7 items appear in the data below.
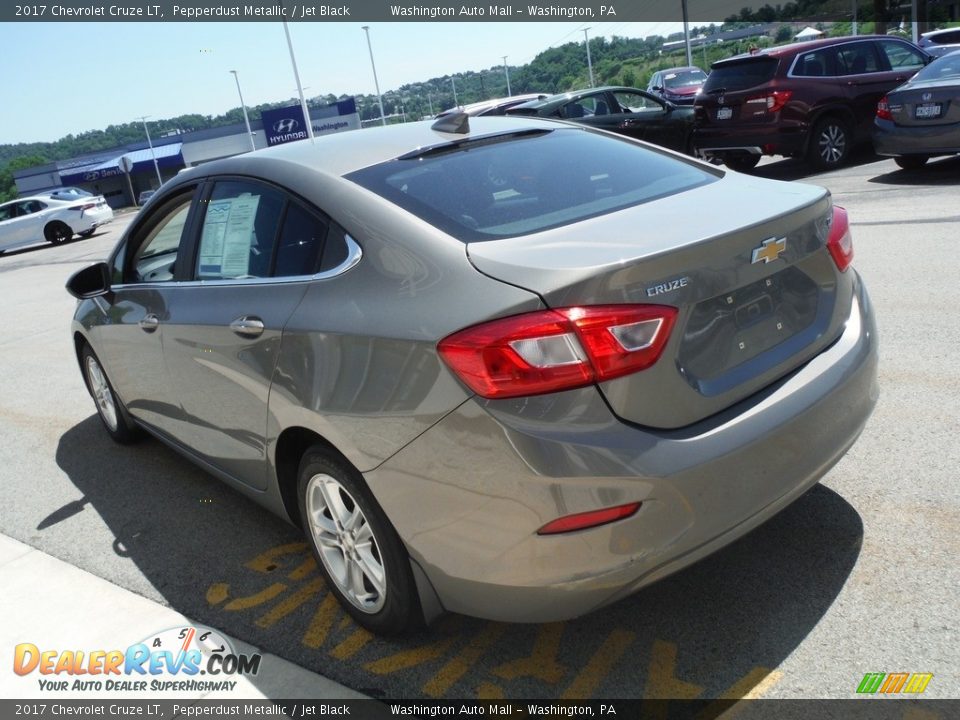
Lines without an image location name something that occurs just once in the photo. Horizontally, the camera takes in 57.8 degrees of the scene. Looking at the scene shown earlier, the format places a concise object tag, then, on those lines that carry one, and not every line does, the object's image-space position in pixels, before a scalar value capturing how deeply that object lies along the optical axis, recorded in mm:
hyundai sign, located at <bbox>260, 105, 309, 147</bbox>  64938
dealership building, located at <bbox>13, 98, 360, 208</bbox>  64625
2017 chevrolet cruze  2305
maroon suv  12102
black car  14406
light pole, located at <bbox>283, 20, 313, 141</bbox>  43666
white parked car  25156
